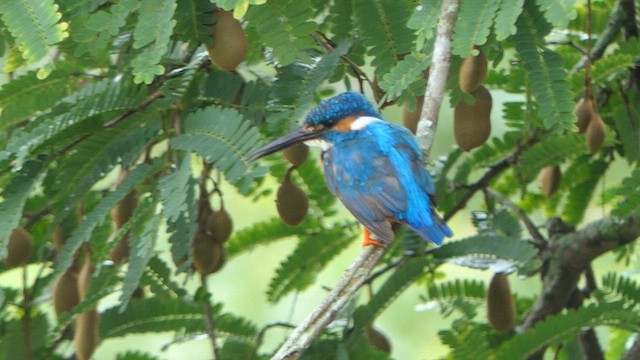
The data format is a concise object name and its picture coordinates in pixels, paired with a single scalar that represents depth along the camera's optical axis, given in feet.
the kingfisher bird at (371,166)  17.99
